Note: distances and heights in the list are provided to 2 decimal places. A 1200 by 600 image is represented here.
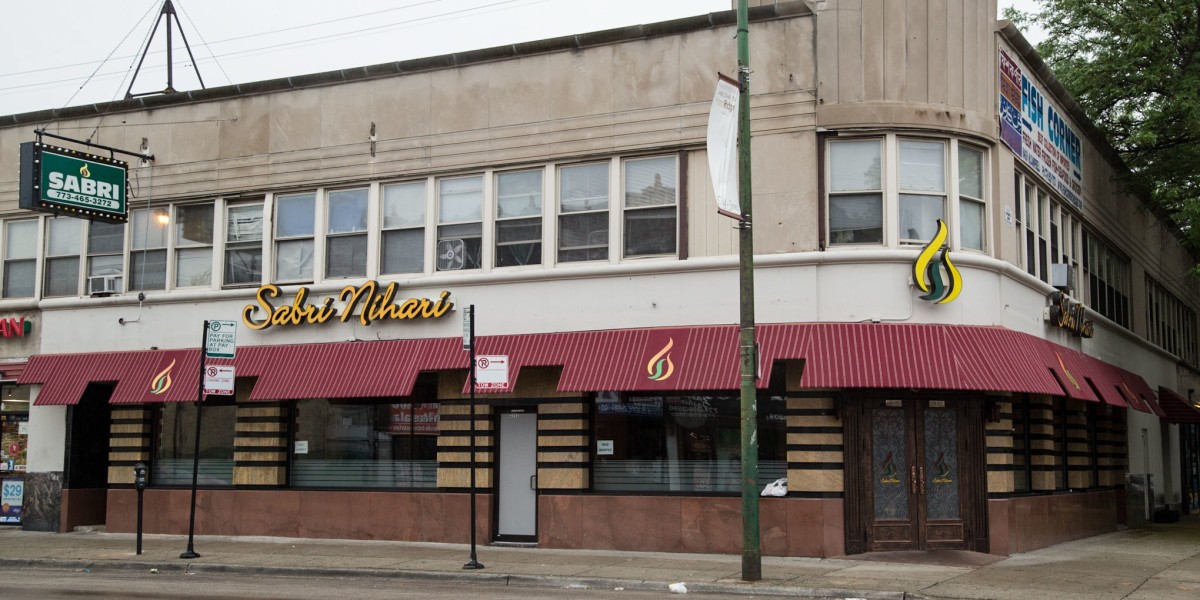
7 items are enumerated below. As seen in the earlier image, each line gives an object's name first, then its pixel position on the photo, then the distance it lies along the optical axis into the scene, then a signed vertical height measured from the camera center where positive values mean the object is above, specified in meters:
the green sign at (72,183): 21.00 +4.35
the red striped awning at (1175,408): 28.61 +0.58
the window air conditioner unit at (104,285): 23.20 +2.73
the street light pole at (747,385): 14.60 +0.55
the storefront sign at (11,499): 23.83 -1.41
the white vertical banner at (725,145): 14.54 +3.46
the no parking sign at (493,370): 16.53 +0.81
